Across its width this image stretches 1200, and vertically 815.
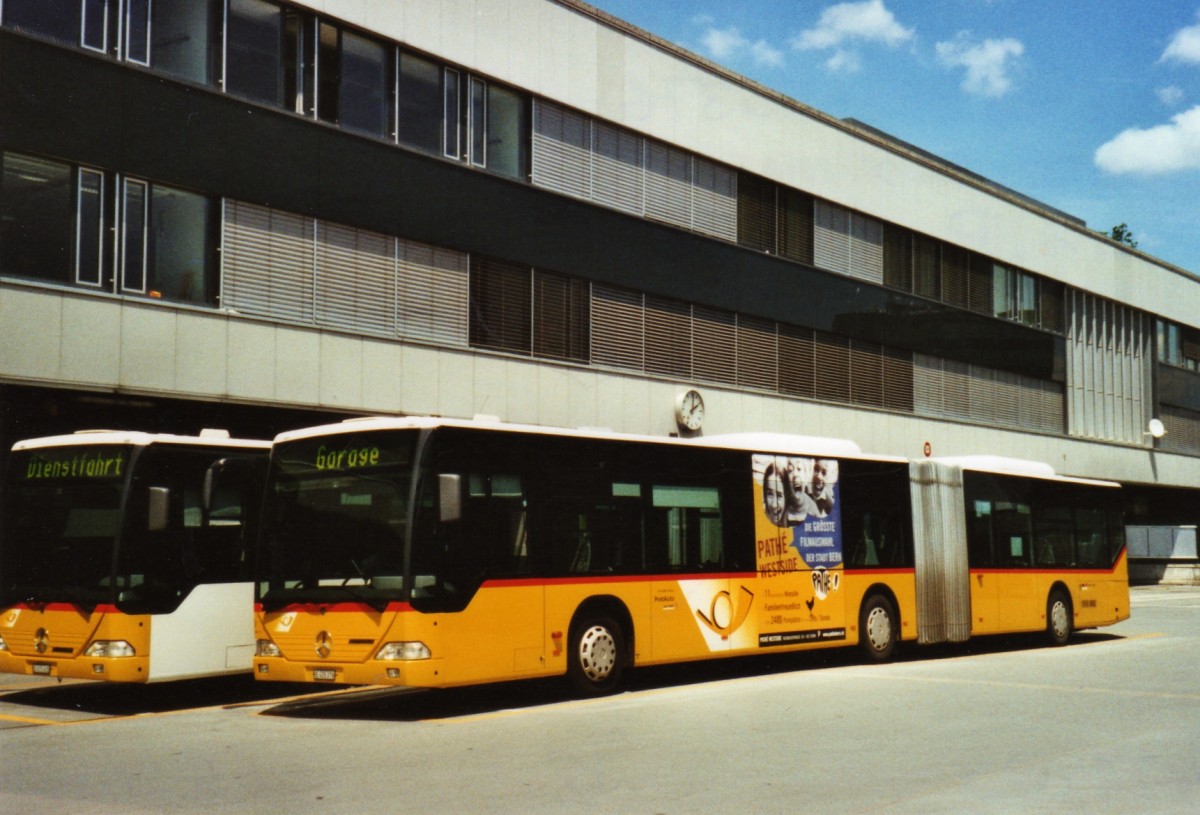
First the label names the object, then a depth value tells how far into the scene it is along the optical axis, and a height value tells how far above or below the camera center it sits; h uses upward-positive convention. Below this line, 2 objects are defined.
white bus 13.96 -0.44
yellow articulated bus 12.84 -0.44
